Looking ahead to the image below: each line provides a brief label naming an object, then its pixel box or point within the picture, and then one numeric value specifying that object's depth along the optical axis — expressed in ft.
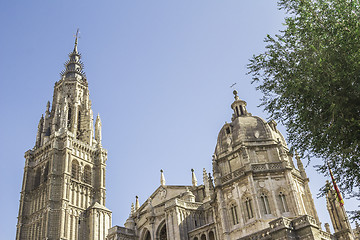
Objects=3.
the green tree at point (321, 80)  47.55
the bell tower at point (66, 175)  181.27
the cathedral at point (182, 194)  99.35
